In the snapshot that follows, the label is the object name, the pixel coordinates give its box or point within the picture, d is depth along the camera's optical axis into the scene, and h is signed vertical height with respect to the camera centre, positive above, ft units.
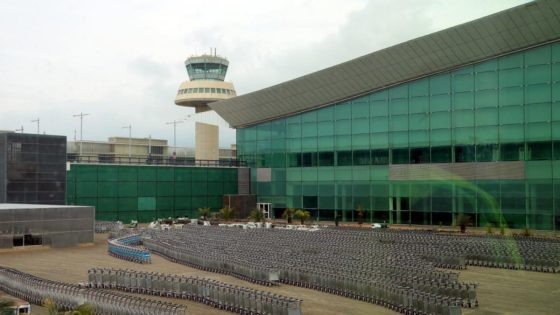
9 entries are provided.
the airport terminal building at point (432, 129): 195.11 +18.59
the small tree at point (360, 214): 233.51 -12.73
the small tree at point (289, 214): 249.75 -13.62
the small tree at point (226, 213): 250.98 -13.20
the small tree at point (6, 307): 78.12 -16.86
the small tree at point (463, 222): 202.90 -13.70
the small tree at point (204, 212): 257.67 -13.17
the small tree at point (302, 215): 240.73 -13.48
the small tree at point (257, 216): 246.47 -14.13
